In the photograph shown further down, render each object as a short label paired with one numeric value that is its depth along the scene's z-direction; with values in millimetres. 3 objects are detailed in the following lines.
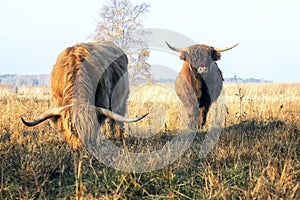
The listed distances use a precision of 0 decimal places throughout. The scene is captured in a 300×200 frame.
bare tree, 37781
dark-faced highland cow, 16187
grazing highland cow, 9320
